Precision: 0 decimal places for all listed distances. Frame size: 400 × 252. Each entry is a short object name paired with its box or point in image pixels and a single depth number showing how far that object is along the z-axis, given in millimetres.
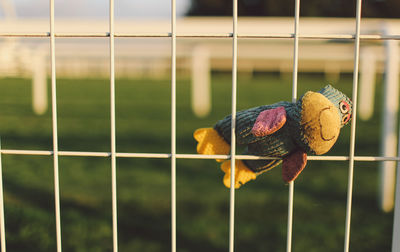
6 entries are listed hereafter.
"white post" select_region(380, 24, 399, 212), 1223
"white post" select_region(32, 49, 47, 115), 4207
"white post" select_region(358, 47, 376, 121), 4160
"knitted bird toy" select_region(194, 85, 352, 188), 790
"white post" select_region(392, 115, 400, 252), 843
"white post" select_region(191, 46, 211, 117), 4656
